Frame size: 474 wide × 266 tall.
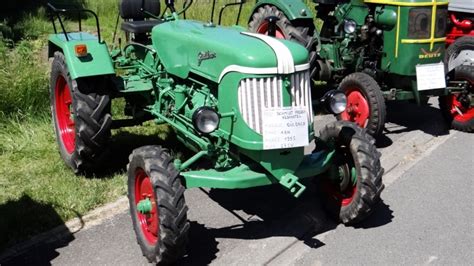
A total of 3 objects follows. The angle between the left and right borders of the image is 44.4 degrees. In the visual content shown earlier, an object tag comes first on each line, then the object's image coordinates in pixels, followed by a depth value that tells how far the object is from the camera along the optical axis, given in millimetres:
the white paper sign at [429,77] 5766
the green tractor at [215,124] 3541
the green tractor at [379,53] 5754
